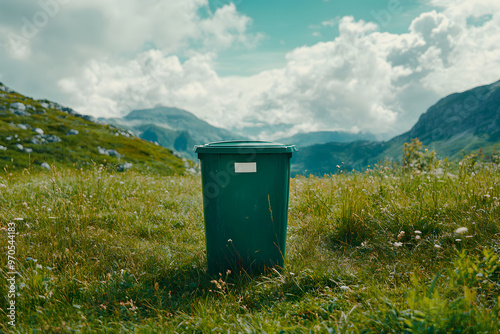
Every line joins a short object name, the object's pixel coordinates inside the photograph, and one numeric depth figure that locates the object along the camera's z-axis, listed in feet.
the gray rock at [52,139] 160.40
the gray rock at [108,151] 185.26
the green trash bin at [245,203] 10.61
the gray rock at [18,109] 210.59
